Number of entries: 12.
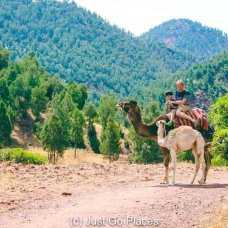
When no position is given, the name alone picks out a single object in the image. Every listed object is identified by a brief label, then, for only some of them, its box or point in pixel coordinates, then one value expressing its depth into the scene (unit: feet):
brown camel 51.06
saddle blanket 50.29
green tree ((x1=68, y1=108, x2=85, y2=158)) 222.97
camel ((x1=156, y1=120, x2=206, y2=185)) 48.01
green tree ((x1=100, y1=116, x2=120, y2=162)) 197.98
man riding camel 50.01
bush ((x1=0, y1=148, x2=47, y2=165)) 73.38
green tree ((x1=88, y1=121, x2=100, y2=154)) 272.92
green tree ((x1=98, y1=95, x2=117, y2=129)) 285.31
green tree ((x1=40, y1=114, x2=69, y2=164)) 188.34
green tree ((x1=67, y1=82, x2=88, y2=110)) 329.72
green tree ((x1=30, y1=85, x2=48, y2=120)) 275.59
